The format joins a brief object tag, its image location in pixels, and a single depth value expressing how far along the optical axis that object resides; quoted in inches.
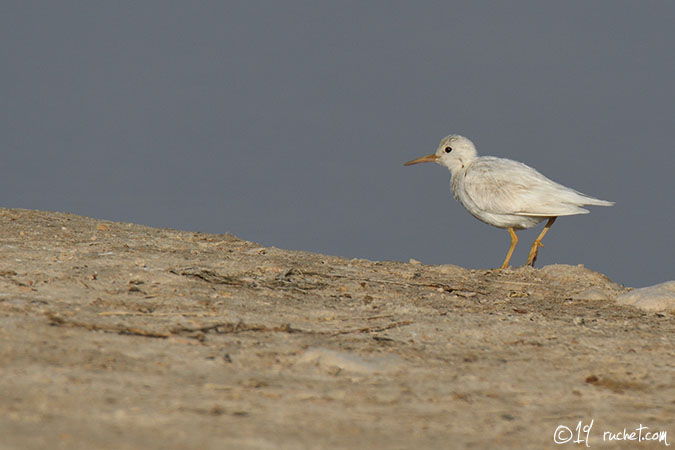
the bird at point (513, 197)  664.4
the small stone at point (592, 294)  562.4
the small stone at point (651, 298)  540.4
